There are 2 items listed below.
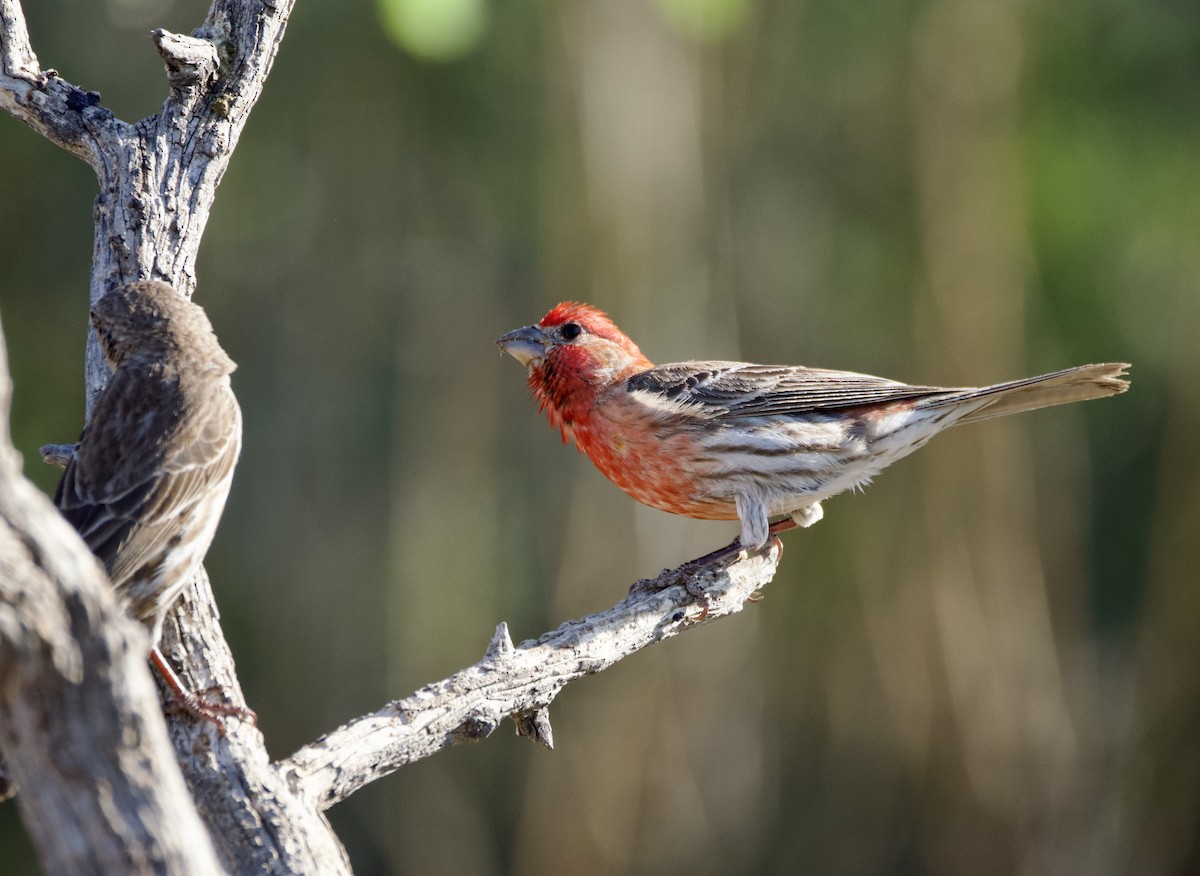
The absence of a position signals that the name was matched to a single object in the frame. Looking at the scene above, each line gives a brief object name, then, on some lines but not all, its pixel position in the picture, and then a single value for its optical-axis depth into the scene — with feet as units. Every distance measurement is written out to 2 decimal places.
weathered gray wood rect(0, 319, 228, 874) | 12.66
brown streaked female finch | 21.53
